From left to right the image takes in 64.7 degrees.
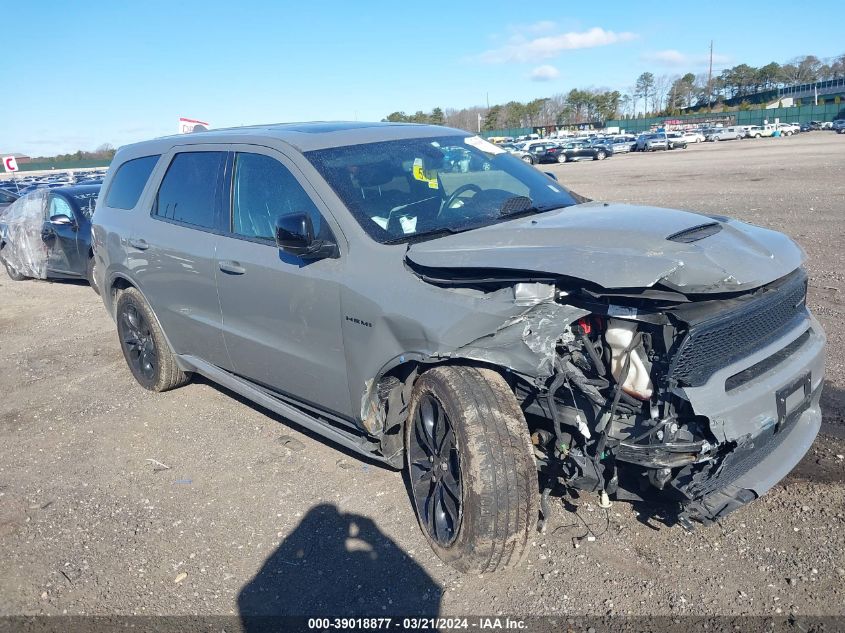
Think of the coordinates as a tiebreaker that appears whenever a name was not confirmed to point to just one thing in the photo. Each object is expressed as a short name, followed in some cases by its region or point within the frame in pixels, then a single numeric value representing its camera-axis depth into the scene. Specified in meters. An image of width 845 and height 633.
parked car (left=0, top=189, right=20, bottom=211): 17.62
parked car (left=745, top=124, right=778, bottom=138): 63.41
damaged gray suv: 2.65
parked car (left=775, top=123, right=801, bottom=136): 64.62
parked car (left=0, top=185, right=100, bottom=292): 9.84
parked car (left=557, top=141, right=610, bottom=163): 45.25
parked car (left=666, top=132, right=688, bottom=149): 53.51
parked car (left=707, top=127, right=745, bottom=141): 63.41
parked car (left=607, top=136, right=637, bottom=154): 51.78
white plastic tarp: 10.82
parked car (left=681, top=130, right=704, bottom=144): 58.67
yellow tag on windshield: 3.83
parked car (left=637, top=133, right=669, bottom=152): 52.53
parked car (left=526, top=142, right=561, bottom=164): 45.28
